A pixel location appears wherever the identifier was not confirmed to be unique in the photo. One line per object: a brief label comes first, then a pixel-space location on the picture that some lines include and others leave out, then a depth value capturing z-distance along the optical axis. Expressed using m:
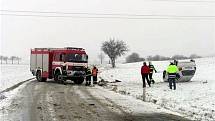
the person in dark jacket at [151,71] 28.18
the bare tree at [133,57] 178.06
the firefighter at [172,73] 24.21
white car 29.86
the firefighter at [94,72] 31.93
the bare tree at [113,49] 100.81
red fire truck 32.47
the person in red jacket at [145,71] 26.14
